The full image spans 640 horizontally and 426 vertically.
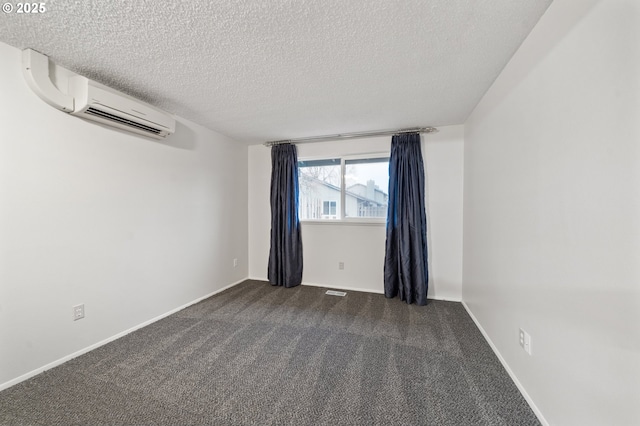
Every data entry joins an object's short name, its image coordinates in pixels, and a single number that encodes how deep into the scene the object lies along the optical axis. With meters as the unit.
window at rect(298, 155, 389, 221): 3.26
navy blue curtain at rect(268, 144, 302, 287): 3.45
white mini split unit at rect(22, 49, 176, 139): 1.56
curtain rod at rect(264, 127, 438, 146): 2.95
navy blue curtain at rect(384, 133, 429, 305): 2.86
